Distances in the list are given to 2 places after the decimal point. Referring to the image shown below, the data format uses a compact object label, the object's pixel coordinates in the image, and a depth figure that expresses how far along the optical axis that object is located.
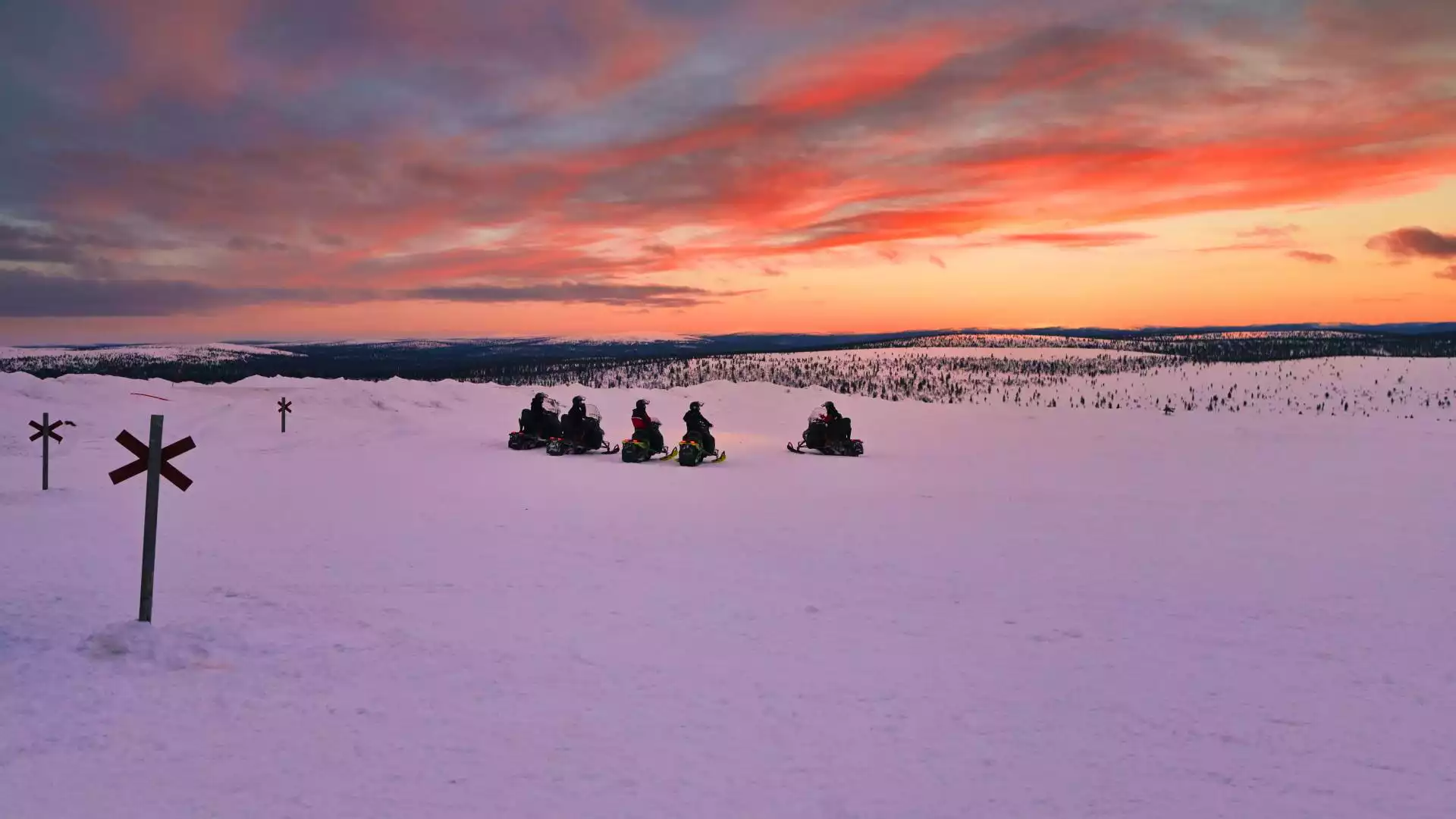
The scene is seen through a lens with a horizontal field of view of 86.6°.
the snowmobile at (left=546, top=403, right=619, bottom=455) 22.12
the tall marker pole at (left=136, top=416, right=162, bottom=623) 6.91
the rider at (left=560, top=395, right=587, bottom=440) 22.34
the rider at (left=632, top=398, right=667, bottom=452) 20.85
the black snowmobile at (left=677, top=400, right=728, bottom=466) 20.00
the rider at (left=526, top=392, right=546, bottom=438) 23.56
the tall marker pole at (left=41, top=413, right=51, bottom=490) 14.47
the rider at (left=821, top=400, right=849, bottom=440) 22.89
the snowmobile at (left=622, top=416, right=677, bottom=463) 20.72
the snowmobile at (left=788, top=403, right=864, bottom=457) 22.75
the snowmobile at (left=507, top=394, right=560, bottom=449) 23.33
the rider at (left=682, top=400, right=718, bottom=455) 20.67
